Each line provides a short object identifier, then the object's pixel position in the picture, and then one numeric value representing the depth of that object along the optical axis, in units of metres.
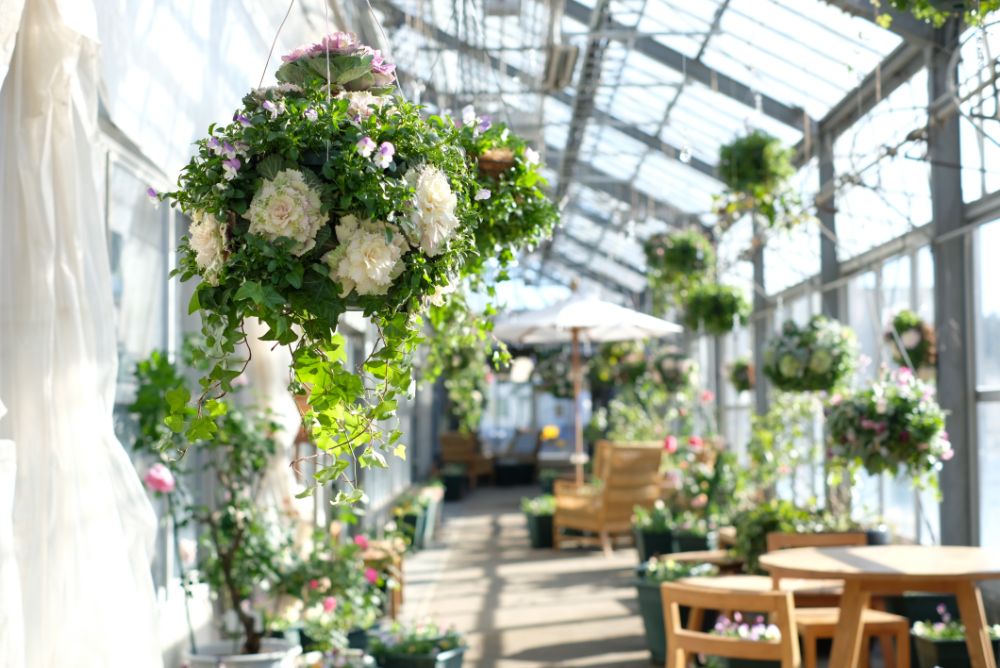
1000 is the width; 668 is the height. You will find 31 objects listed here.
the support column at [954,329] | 6.29
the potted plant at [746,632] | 4.99
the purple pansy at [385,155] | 2.03
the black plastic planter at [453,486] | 17.81
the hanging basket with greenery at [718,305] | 10.44
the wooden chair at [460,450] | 20.16
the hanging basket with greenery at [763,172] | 7.43
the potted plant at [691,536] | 8.79
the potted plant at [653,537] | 8.95
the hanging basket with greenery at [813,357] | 6.68
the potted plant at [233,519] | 3.97
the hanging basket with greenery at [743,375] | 12.06
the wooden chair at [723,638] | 3.84
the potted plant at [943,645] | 4.97
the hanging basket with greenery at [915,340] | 6.50
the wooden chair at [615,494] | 10.72
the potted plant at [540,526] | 11.70
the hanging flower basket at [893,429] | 5.30
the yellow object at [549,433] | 18.18
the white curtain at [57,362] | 2.39
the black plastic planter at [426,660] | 4.88
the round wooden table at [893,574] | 3.82
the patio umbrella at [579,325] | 9.67
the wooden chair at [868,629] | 4.68
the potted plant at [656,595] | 5.99
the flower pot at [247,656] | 4.13
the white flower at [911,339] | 6.53
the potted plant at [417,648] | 4.90
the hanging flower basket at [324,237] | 1.98
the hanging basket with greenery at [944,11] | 3.63
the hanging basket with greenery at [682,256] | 10.59
